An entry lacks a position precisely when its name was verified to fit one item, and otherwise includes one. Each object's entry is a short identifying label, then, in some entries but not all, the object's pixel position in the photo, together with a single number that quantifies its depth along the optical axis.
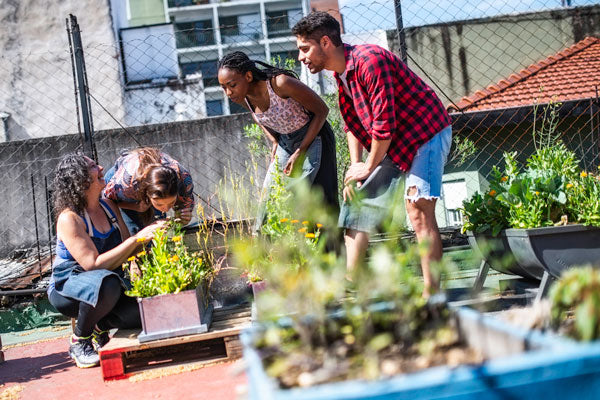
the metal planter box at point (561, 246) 2.92
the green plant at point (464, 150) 6.05
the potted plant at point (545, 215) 2.93
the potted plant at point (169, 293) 2.94
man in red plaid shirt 2.92
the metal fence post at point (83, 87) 4.63
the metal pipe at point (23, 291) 4.66
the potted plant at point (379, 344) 0.89
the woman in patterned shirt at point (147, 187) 3.24
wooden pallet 2.90
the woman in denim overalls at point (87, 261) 3.18
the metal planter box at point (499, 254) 3.09
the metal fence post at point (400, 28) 4.74
